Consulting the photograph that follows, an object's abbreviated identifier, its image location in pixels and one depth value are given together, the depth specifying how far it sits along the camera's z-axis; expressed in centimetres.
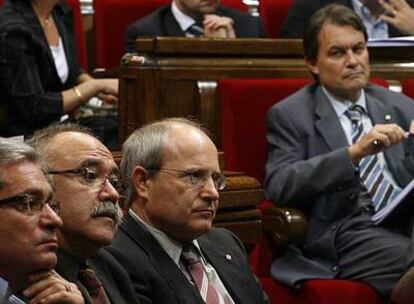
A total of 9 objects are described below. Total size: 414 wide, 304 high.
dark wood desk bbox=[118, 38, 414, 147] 672
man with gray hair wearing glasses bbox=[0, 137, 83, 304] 528
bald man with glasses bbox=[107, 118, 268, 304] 580
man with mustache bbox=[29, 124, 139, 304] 551
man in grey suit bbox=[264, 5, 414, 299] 646
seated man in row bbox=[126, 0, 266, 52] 723
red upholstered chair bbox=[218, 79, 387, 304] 663
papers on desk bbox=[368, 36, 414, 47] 695
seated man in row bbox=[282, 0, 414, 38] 737
